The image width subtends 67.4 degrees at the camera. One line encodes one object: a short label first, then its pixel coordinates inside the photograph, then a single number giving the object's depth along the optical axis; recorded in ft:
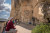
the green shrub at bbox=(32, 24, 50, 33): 5.55
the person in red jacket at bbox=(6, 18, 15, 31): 6.99
